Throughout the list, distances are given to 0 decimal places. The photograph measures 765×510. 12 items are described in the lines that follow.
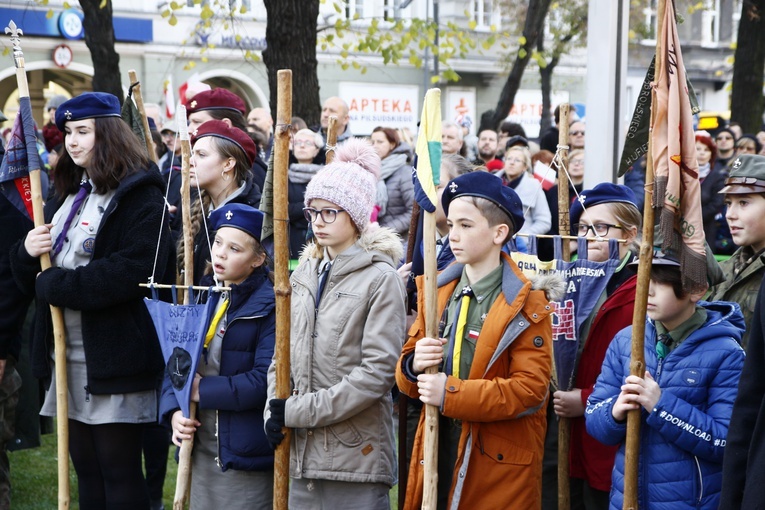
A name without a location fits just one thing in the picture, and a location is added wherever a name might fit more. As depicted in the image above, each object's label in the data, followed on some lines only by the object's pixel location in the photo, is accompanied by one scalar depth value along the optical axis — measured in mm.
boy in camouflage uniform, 3900
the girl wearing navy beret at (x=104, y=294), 4328
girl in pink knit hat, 3789
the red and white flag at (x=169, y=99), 13148
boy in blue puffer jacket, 3305
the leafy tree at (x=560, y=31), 23453
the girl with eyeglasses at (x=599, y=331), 4188
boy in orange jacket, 3559
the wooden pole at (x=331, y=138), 4743
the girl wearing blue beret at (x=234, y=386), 4027
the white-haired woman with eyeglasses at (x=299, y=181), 8023
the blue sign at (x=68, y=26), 23719
